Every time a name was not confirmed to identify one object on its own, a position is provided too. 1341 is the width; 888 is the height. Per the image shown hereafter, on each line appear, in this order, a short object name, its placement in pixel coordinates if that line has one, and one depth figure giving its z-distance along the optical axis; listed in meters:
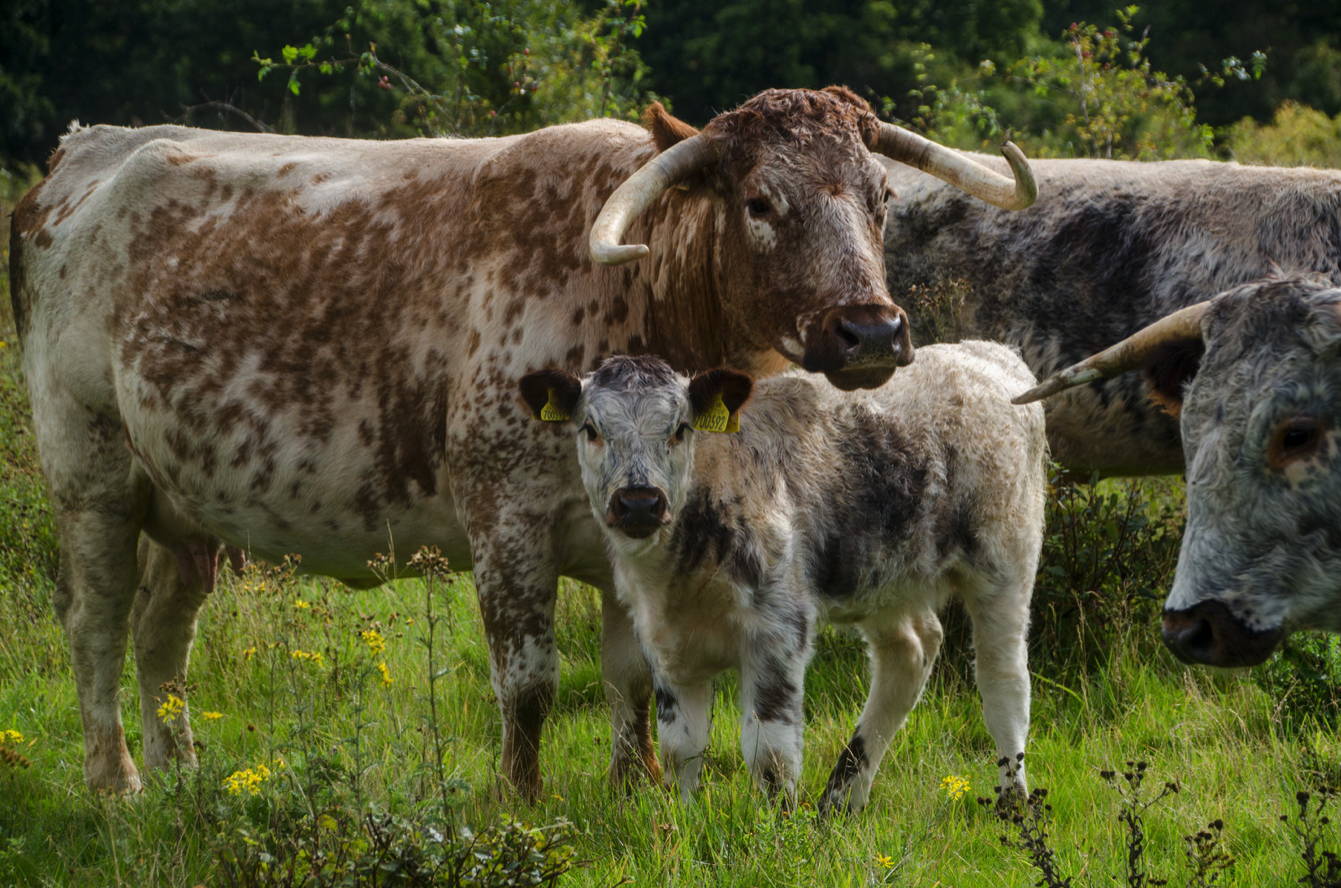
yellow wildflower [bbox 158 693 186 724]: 9.05
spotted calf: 10.16
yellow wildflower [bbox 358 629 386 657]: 8.75
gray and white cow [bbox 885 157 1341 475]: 13.54
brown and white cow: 10.31
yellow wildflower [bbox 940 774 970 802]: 9.89
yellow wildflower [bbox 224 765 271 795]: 8.63
